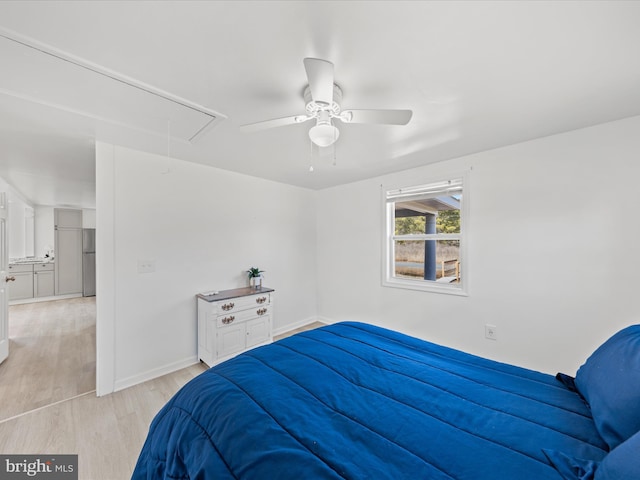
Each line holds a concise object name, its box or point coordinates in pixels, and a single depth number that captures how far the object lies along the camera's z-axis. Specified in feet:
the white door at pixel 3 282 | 9.51
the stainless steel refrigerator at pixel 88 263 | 21.06
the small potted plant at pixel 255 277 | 11.39
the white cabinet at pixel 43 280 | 19.07
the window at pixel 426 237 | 9.91
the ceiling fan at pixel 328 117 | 4.71
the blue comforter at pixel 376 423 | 2.67
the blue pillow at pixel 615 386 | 2.66
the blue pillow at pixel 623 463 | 2.08
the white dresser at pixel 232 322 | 9.20
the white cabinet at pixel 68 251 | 20.20
